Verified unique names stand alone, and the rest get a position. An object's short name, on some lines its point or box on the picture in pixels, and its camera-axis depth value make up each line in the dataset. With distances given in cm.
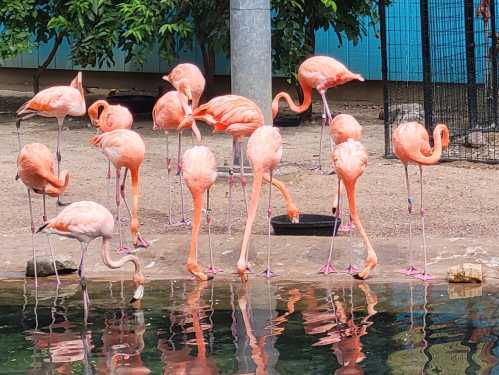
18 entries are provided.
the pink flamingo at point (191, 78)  1778
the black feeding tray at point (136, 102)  2789
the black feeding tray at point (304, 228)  1544
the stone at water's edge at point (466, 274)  1312
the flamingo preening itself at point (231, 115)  1505
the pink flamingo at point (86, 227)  1227
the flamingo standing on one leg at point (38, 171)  1410
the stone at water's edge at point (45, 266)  1416
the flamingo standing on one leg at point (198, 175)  1370
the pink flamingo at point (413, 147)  1405
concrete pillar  1969
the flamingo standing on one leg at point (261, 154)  1397
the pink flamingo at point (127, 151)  1468
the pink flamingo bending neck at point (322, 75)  1891
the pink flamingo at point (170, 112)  1655
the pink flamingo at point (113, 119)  1650
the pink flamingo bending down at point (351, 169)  1375
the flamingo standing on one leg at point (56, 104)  1645
